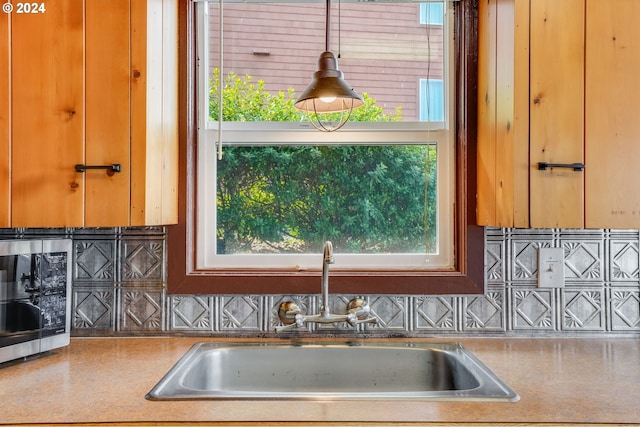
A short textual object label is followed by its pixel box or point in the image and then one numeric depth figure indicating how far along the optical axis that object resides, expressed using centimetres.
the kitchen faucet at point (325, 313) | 143
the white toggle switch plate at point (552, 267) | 156
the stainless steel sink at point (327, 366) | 143
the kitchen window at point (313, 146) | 165
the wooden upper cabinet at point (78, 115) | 127
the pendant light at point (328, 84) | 122
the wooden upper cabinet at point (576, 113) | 126
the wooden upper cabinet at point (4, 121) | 127
